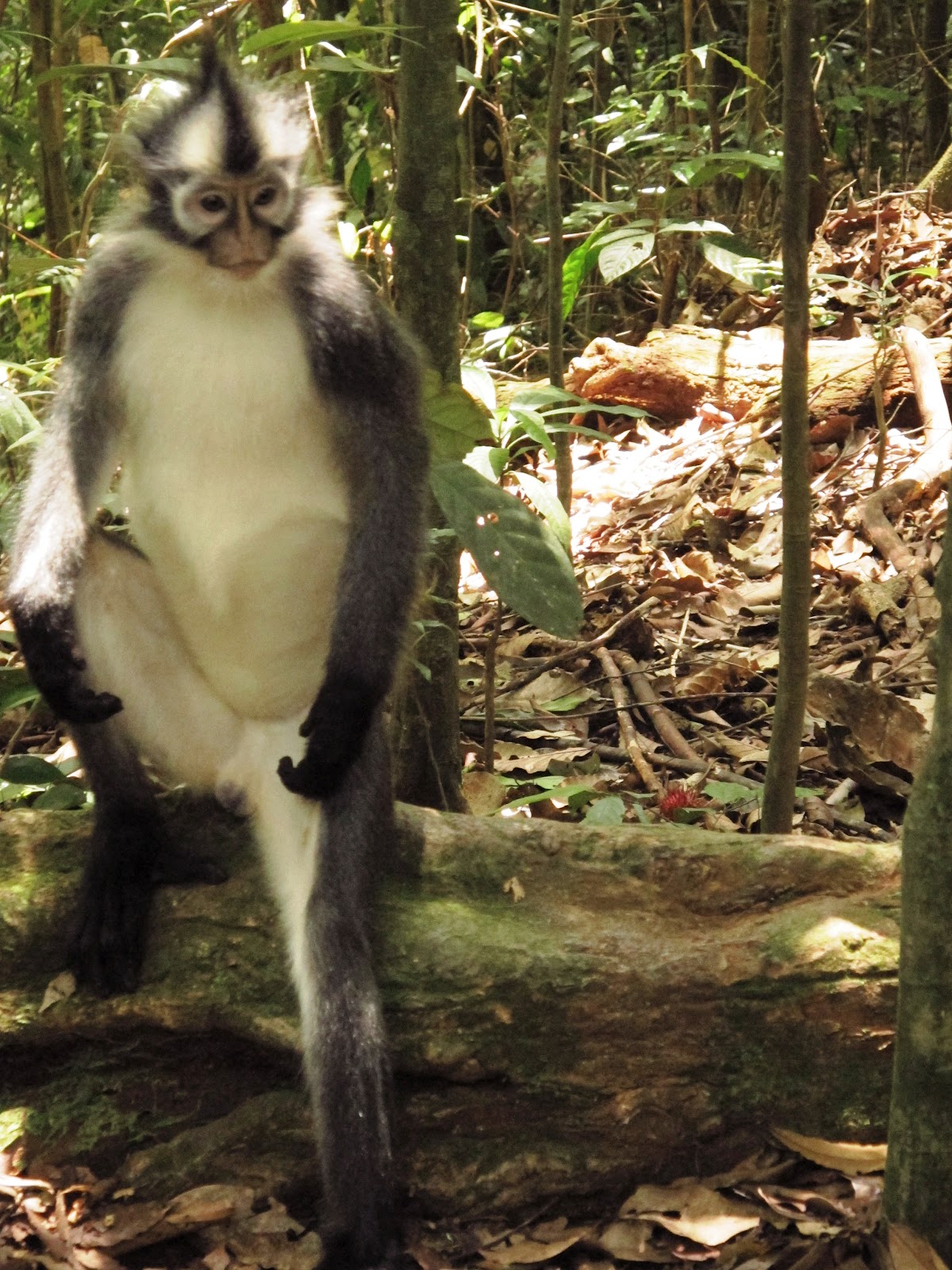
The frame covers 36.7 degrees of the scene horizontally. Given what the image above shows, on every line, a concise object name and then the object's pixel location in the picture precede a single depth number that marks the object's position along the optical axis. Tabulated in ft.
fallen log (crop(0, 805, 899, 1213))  10.50
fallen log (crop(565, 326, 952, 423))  24.77
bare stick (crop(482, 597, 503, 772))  15.48
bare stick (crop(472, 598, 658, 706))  18.72
